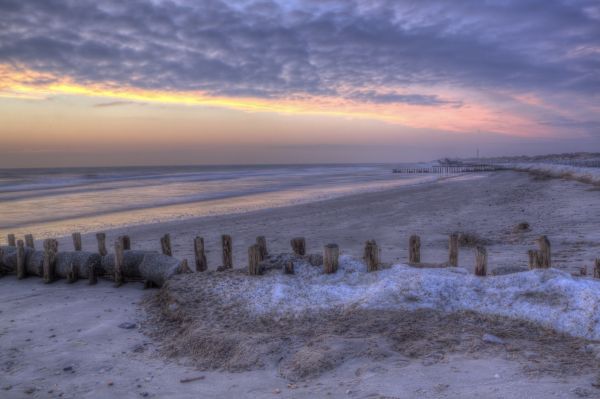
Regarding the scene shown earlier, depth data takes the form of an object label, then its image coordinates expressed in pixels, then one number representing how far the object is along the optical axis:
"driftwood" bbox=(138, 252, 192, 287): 9.56
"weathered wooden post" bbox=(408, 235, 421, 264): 8.97
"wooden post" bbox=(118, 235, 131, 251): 11.08
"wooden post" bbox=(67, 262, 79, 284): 10.49
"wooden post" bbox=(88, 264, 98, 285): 10.36
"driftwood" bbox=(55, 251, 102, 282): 10.51
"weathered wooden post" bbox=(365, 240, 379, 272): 8.39
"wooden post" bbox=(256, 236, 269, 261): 9.60
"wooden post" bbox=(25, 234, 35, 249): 12.26
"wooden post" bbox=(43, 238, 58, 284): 10.64
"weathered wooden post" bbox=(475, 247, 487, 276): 7.49
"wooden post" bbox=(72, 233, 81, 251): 11.81
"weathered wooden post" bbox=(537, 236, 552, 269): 7.69
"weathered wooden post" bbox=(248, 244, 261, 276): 8.77
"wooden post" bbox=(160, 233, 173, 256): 11.08
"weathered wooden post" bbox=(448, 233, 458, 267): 8.55
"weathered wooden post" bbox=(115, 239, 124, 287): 9.98
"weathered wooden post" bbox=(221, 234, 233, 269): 9.84
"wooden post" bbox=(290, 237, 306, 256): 9.41
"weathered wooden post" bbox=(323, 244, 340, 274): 8.47
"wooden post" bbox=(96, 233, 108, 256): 11.10
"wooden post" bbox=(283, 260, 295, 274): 8.66
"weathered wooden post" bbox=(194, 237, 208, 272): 9.98
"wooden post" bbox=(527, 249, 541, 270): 7.66
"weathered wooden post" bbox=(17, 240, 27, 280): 11.03
